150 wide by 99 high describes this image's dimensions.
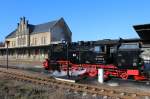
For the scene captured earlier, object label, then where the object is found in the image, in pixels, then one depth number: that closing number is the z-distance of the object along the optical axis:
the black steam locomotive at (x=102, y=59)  10.01
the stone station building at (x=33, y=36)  29.52
